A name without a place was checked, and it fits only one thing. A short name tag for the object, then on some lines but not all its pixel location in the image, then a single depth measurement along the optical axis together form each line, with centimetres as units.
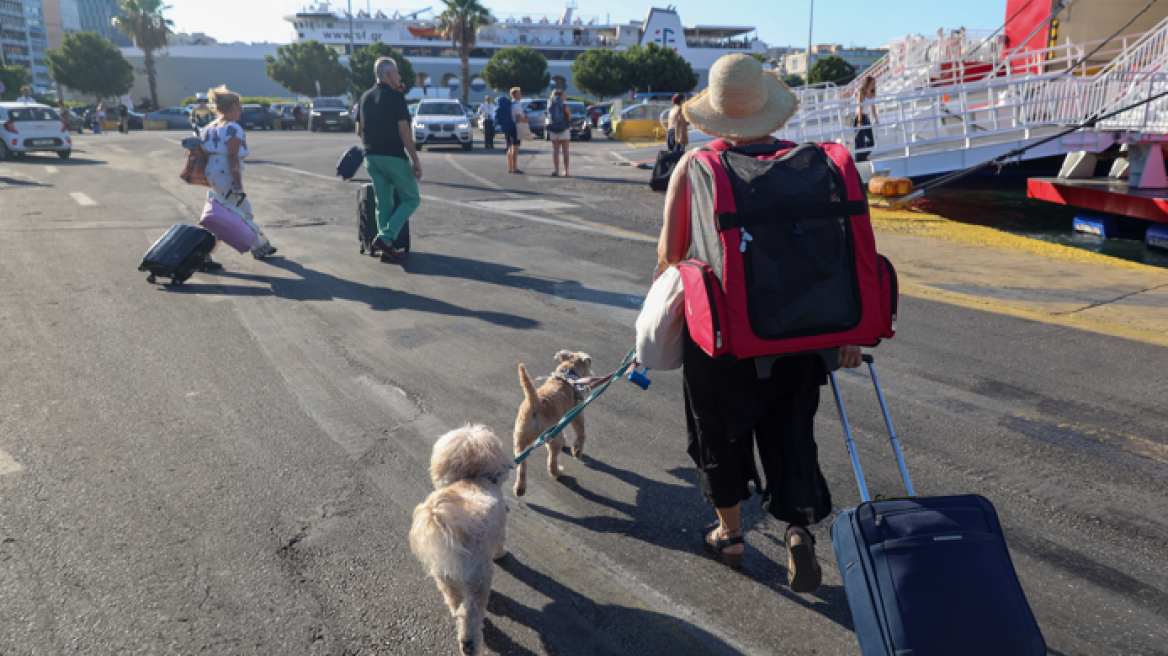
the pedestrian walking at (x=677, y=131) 1543
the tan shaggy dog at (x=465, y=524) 240
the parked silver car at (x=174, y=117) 5048
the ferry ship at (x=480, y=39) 8619
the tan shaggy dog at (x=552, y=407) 360
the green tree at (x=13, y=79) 5938
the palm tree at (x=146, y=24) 6900
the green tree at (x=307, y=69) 7100
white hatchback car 2178
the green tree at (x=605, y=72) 5400
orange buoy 1312
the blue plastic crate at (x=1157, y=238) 982
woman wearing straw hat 266
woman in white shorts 1677
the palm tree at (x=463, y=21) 5875
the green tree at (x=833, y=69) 5147
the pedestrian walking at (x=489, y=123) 2581
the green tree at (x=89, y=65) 6284
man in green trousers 819
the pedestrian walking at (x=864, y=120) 1440
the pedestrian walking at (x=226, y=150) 817
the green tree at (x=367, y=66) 6962
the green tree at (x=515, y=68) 6506
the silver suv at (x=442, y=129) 2444
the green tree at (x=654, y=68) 5362
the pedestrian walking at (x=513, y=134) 1777
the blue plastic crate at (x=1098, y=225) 1136
